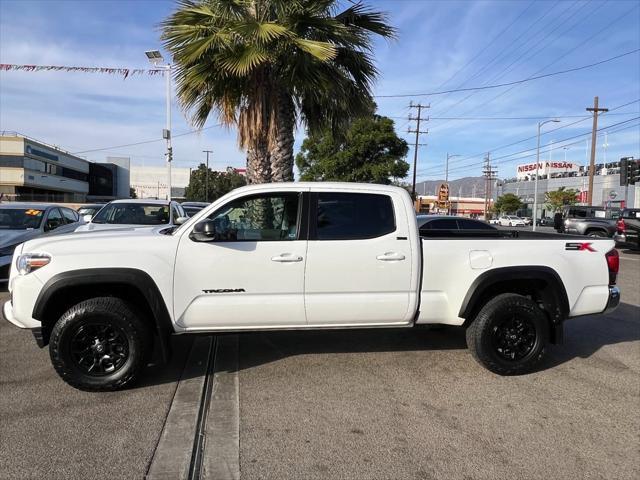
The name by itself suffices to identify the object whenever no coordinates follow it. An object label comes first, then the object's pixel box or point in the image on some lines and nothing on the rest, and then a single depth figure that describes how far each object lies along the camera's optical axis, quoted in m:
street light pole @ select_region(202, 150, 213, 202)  73.31
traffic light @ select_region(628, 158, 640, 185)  23.64
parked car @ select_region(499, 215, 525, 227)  62.06
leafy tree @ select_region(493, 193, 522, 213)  87.06
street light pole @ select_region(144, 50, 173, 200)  22.91
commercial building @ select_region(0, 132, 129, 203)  62.62
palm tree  9.28
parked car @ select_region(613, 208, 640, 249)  17.39
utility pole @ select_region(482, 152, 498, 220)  96.44
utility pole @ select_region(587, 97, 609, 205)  34.66
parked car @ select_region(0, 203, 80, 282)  8.38
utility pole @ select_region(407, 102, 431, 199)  47.54
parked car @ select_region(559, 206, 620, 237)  21.86
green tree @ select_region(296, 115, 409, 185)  31.66
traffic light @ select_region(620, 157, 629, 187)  24.12
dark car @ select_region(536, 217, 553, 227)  64.06
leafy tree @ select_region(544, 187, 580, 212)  70.88
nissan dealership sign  117.16
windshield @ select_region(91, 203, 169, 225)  10.19
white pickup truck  4.27
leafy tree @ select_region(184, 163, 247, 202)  75.50
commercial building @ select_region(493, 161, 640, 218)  73.12
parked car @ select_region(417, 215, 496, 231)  12.59
